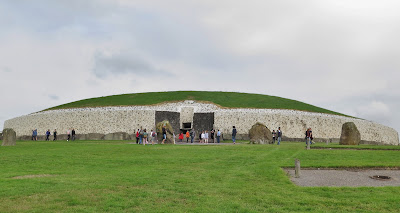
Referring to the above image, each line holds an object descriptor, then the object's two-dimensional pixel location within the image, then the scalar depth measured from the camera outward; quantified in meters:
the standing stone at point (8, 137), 29.83
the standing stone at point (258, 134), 33.66
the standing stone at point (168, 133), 33.16
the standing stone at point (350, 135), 32.38
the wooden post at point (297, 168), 13.16
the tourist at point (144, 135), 30.74
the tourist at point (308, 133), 30.21
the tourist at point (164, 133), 32.41
